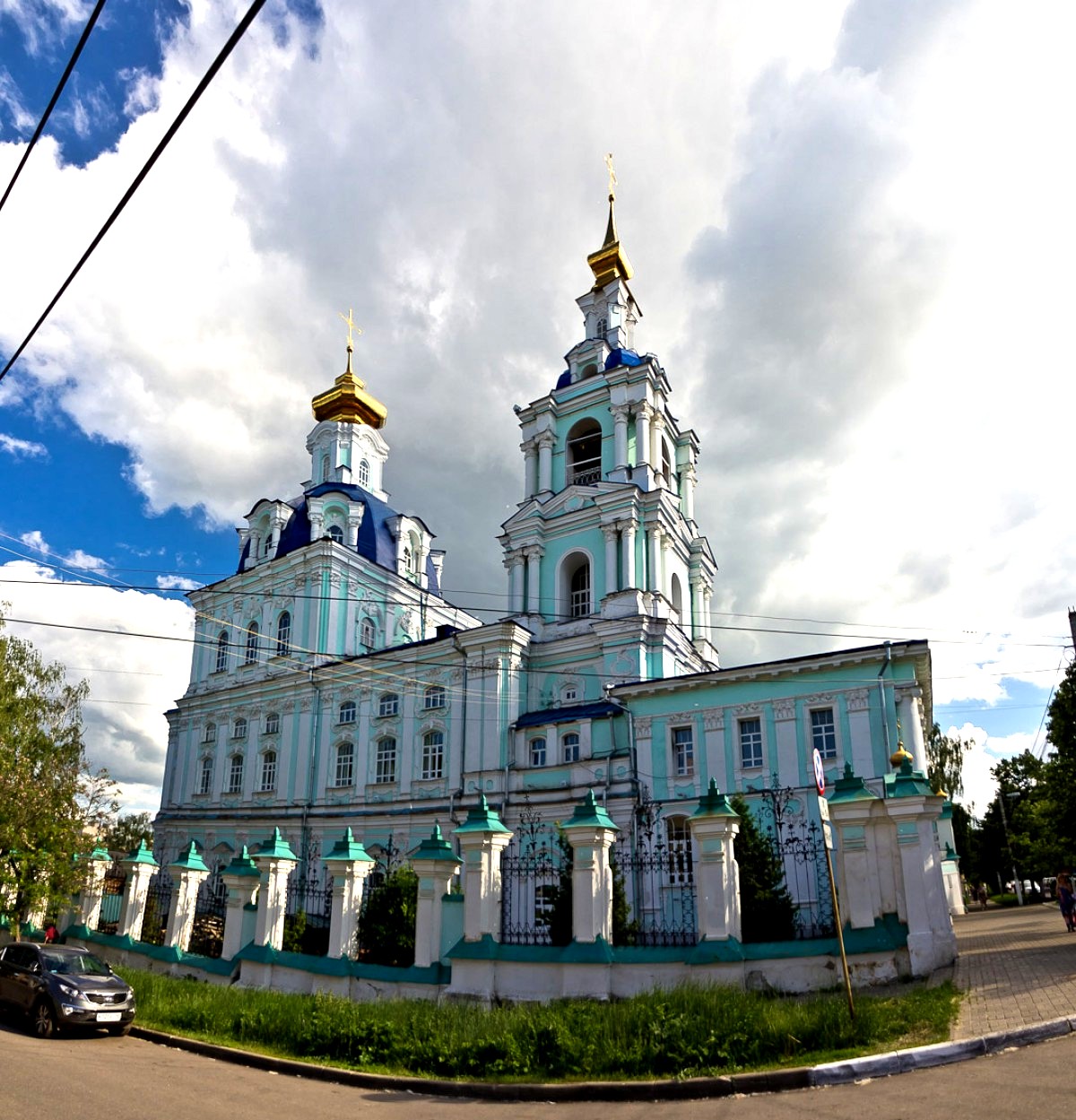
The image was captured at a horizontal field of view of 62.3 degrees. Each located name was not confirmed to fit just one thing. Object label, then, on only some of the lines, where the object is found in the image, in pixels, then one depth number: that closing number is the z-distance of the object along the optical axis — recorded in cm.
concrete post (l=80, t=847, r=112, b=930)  2175
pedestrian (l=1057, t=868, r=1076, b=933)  1917
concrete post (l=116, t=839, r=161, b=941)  2056
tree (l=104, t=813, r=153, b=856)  6095
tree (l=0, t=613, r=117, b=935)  2086
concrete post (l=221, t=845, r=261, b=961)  1708
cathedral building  2611
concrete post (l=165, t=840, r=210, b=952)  1877
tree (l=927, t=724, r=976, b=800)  4672
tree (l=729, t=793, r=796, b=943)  1631
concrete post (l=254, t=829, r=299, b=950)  1639
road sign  966
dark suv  1295
